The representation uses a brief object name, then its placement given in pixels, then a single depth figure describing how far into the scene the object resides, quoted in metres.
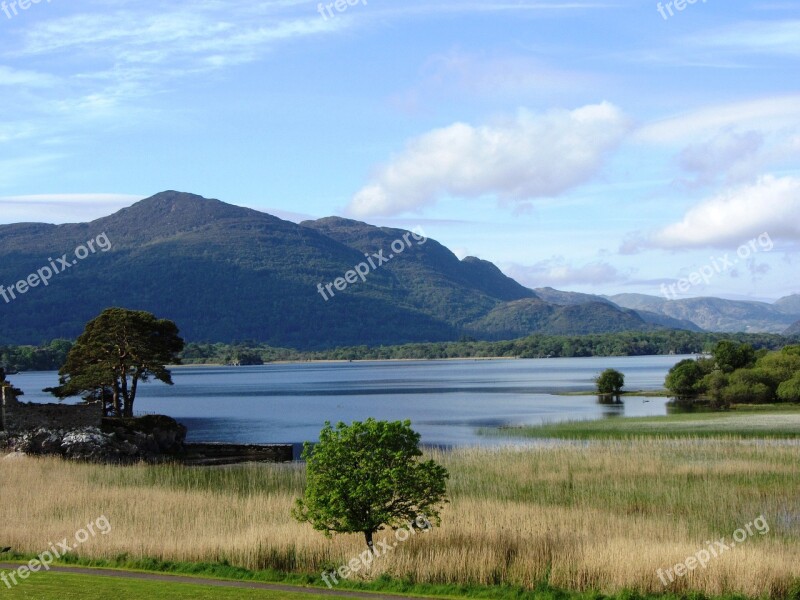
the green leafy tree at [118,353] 61.62
